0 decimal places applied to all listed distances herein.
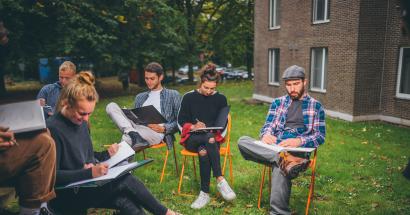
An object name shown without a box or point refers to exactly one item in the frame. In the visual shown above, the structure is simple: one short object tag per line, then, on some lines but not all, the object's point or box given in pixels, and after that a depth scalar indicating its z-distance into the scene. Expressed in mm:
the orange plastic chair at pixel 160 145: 5282
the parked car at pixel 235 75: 38438
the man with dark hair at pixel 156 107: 5020
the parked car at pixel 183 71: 52075
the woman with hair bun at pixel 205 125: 4523
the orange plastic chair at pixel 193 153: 4820
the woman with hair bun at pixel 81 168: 2893
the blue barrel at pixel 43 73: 31669
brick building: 11281
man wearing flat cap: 3890
